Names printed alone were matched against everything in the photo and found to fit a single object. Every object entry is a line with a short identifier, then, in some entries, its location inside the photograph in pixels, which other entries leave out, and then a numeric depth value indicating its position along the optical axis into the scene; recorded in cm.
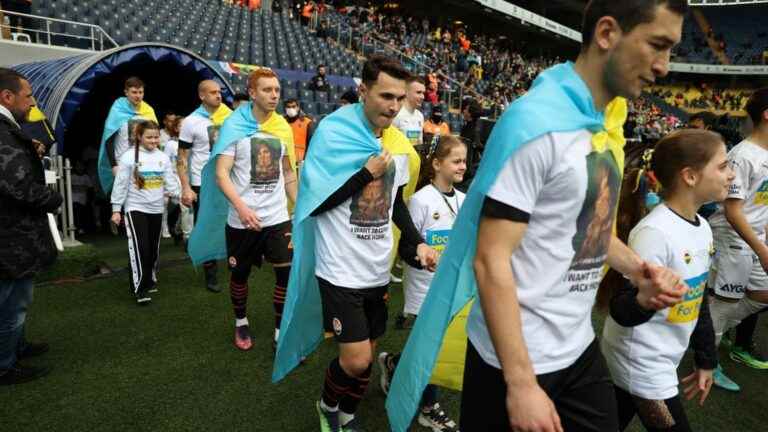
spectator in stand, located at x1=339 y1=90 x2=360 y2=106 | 758
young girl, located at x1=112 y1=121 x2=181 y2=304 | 486
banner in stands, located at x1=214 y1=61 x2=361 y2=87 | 1192
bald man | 550
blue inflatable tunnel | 655
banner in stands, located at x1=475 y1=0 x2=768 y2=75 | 3080
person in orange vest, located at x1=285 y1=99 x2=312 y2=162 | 790
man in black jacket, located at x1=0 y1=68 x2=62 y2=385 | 311
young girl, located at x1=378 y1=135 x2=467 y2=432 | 324
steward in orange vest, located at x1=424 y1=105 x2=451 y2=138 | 771
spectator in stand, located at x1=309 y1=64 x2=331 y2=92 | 1273
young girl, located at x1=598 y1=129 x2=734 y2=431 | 200
